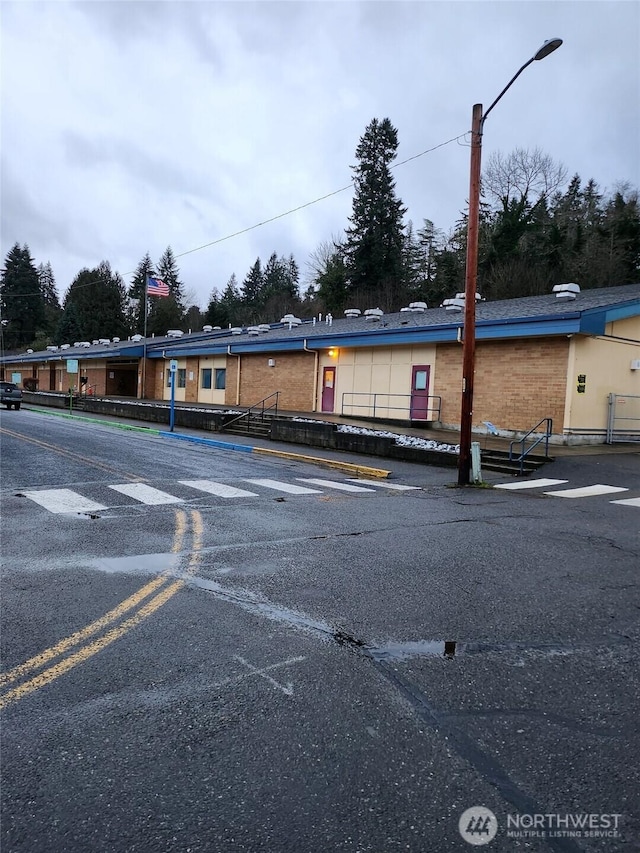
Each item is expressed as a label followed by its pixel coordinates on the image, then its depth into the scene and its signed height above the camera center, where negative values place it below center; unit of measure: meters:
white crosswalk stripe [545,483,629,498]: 11.98 -1.86
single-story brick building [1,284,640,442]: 18.72 +1.30
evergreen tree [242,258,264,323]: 75.25 +14.59
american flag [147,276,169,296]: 33.75 +5.68
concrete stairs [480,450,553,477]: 15.23 -1.69
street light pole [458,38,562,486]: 13.18 +2.20
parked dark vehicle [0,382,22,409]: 37.53 -0.95
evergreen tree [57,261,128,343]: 83.56 +9.80
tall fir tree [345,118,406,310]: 57.78 +16.80
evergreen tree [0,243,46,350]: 109.62 +14.93
